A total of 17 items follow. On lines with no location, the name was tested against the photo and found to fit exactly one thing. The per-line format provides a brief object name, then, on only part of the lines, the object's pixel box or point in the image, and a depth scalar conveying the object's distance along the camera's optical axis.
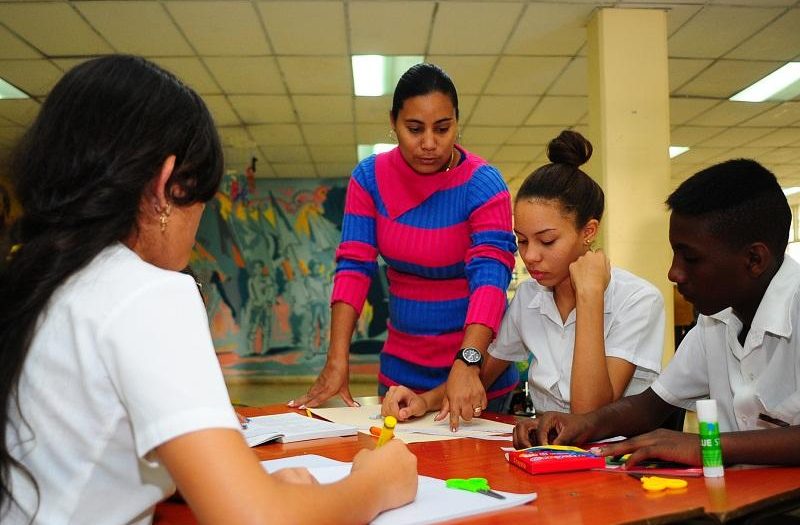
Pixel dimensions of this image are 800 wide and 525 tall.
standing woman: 1.76
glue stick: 0.95
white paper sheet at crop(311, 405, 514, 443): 1.38
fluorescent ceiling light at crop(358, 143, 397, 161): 6.90
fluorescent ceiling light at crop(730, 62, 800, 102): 5.01
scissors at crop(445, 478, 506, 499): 0.90
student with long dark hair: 0.61
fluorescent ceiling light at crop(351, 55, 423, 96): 4.64
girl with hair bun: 1.58
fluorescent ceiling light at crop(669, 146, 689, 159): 7.01
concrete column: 3.98
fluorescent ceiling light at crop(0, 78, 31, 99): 4.95
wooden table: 0.78
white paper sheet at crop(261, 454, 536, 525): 0.77
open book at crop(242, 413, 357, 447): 1.33
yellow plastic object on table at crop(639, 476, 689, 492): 0.88
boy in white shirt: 1.21
